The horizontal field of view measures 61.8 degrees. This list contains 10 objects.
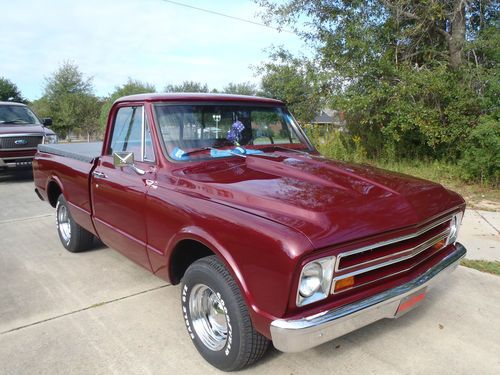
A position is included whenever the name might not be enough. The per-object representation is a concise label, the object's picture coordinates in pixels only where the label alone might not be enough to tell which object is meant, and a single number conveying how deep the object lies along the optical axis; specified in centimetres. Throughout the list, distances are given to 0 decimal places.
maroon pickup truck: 221
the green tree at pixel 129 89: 3428
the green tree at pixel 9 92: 4331
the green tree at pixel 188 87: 3852
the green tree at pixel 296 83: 1029
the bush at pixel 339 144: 1091
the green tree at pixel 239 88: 3924
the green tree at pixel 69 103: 2961
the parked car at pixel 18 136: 1008
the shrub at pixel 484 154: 747
